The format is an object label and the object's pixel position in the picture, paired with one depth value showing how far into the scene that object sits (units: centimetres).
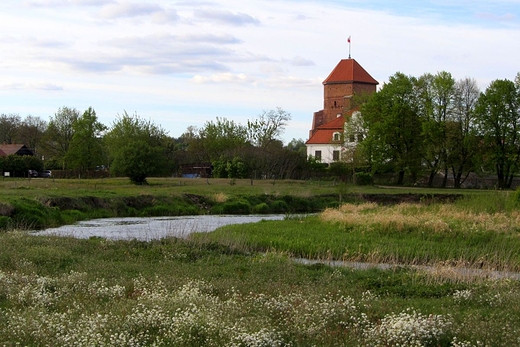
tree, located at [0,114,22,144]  12441
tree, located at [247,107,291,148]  10762
